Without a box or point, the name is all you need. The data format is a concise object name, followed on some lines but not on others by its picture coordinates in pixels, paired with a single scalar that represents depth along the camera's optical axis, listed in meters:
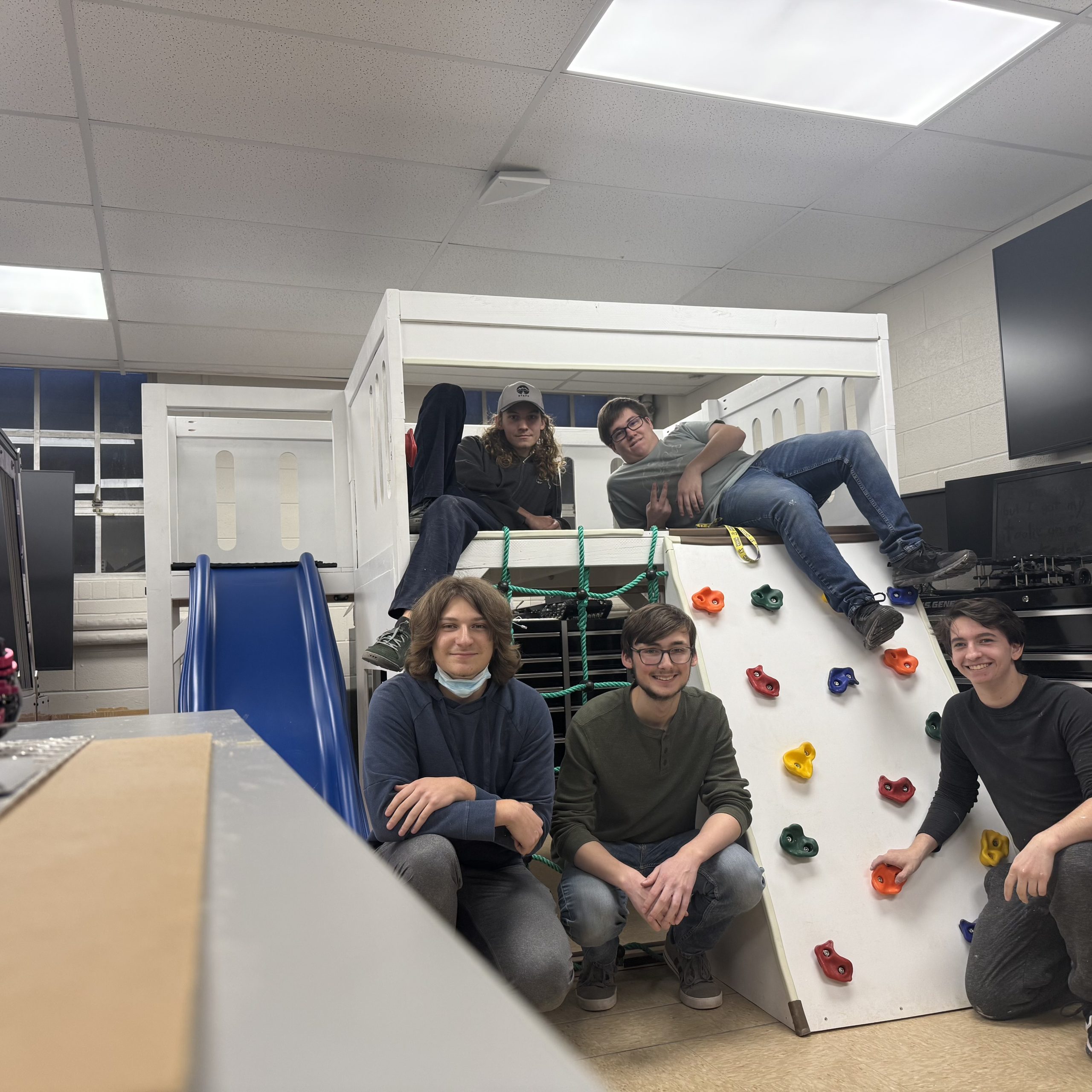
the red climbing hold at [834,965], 1.96
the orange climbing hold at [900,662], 2.53
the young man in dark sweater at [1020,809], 1.87
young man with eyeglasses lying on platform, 2.58
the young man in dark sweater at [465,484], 2.49
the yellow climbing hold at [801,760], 2.27
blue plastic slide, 3.01
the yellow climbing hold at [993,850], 2.19
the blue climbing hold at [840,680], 2.46
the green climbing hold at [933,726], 2.45
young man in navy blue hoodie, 1.77
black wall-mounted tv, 3.59
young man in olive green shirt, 1.96
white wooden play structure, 2.07
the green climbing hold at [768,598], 2.59
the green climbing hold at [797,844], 2.13
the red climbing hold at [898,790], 2.30
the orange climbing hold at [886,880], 2.12
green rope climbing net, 2.62
